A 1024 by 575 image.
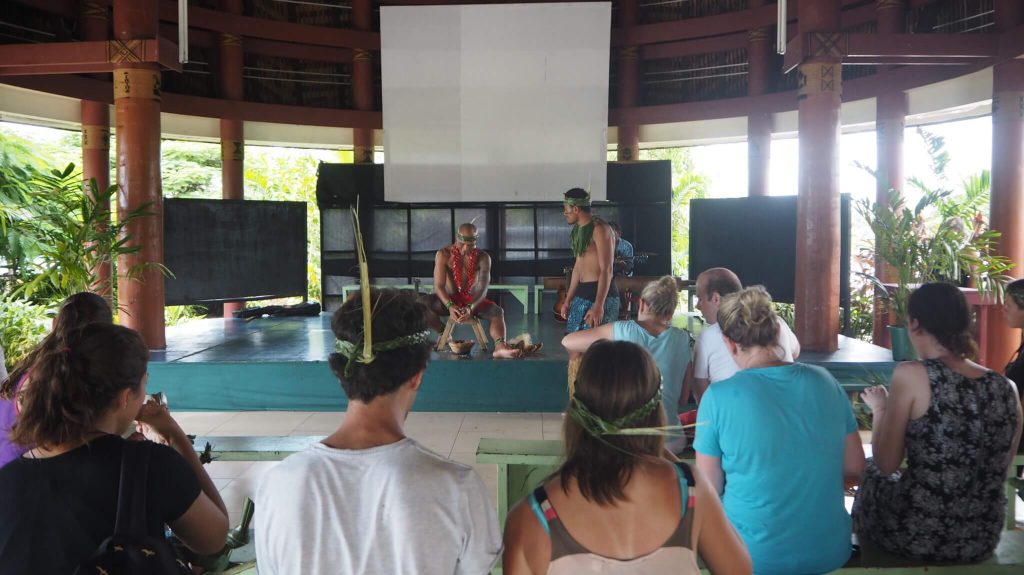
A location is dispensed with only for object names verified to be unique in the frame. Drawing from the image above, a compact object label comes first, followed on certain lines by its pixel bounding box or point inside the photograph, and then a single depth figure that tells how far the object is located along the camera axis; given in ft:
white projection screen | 30.63
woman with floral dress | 7.20
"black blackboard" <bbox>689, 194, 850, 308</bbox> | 28.14
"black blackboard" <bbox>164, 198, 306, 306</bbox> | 27.78
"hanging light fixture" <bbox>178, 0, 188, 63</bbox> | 20.39
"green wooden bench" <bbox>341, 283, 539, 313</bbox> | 28.40
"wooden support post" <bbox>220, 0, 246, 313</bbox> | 31.14
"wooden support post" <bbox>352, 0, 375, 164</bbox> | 32.68
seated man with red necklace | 20.75
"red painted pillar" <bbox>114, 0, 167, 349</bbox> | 21.30
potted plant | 20.16
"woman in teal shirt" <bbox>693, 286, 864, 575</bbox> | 6.54
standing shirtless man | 17.84
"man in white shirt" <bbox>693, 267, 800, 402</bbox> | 10.19
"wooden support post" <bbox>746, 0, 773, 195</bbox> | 30.42
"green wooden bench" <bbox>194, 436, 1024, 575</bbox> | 7.22
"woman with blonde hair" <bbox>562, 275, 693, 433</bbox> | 10.14
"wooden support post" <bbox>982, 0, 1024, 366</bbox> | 21.52
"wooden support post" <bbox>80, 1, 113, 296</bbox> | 29.37
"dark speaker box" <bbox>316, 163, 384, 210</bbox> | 33.09
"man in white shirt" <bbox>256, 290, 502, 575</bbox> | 4.33
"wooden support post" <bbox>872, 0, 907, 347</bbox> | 26.35
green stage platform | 19.54
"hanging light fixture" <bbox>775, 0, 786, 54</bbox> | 19.31
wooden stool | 21.07
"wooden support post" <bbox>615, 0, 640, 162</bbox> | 33.14
